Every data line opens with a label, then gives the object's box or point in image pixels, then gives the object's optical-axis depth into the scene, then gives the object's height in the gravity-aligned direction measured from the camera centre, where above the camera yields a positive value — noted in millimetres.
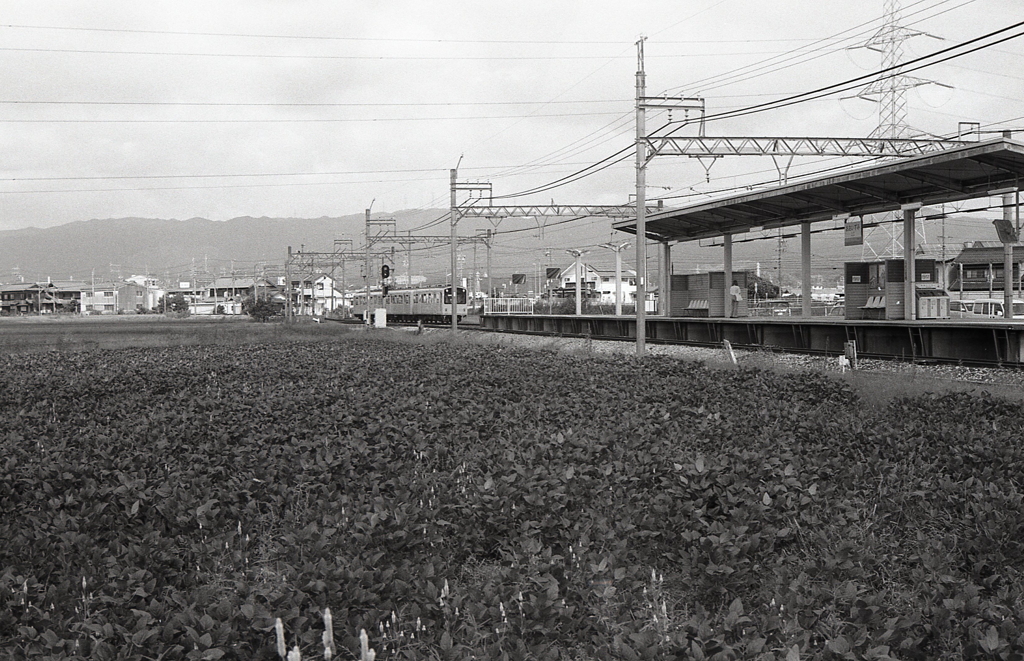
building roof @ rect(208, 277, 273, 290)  169450 +6485
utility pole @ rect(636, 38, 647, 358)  26162 +3724
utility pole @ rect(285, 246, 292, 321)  87656 +2779
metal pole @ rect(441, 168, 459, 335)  46719 +4830
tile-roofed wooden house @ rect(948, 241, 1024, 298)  65819 +2895
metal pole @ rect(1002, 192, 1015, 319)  30094 +1094
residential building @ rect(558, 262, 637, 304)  118450 +4286
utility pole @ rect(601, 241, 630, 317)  53200 +2851
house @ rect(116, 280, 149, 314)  177875 +4384
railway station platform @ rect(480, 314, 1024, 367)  22469 -899
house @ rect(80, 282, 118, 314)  169125 +3953
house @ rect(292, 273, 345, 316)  152138 +3531
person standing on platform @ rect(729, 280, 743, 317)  43125 +600
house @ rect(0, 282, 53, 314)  153750 +3821
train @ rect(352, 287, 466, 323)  74688 +936
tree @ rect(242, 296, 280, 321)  94656 +749
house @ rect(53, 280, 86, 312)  165000 +4643
